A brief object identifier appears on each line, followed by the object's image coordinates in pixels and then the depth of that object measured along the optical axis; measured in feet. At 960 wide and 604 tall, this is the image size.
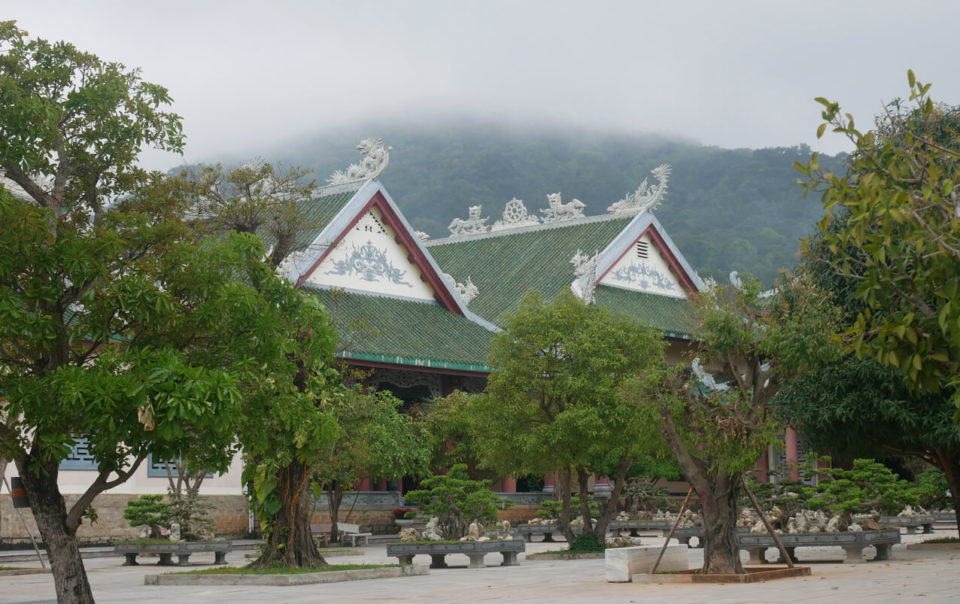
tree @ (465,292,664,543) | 74.23
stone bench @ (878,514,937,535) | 109.36
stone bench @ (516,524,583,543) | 102.41
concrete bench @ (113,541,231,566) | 76.64
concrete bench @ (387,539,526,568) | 70.64
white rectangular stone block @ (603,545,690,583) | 55.57
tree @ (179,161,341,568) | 49.52
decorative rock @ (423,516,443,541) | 74.18
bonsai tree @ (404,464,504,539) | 73.51
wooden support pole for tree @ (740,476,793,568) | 54.90
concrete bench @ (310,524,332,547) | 94.22
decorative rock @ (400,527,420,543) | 73.20
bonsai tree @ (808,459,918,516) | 73.10
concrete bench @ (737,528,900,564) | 67.15
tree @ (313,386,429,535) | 75.45
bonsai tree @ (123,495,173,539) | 81.00
